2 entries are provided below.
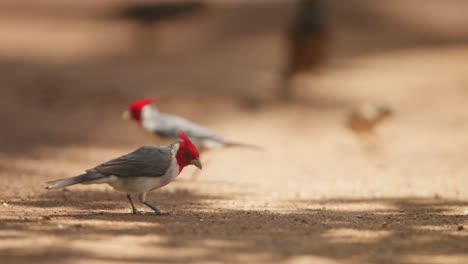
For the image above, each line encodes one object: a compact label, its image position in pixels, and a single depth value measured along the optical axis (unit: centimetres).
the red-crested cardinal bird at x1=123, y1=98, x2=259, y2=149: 2175
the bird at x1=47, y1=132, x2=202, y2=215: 1366
